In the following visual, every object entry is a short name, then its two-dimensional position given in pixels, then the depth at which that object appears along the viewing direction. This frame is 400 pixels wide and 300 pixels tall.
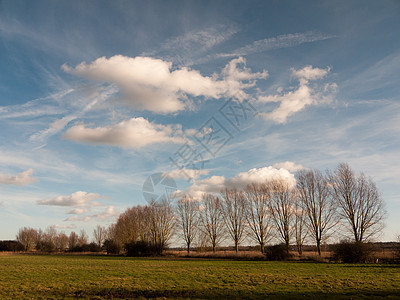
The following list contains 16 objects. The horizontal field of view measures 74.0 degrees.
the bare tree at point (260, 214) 46.59
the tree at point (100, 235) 105.42
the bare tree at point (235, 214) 50.12
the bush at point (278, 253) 36.84
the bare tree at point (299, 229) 42.47
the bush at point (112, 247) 60.88
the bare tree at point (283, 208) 44.08
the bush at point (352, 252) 29.97
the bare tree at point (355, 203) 36.12
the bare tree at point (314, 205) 40.09
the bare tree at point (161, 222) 59.75
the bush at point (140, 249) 52.76
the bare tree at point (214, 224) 53.75
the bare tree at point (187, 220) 57.59
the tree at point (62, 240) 119.78
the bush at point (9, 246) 91.62
